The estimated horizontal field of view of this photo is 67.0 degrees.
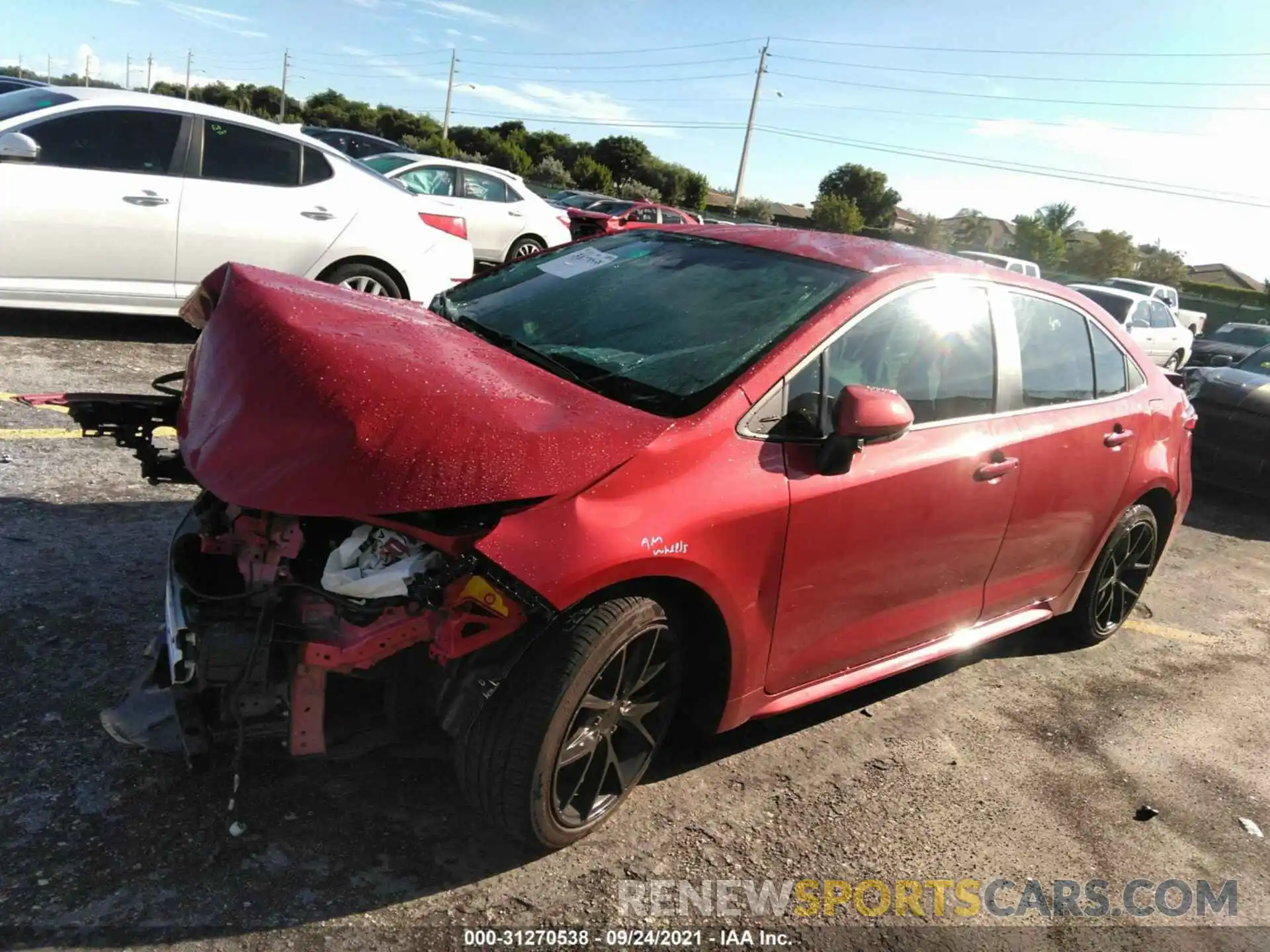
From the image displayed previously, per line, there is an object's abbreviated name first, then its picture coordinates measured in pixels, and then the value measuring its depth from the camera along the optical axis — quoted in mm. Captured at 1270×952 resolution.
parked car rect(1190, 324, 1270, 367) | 17359
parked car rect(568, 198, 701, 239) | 20047
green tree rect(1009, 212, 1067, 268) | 61906
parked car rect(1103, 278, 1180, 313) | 24938
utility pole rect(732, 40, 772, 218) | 49219
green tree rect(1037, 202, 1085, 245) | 74625
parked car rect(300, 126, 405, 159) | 18406
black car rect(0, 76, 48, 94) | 13348
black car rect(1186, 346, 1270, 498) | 7832
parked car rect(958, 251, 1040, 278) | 19328
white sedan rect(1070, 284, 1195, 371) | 15492
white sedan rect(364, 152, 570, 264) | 13633
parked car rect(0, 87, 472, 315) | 6180
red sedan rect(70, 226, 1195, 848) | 2283
